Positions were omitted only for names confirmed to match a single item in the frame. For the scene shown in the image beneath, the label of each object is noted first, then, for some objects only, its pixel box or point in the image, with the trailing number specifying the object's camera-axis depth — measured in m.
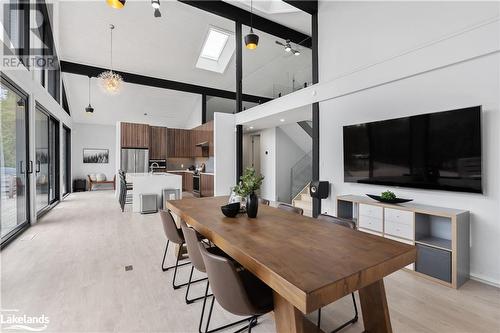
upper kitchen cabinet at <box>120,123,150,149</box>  8.30
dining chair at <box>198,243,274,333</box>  1.25
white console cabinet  2.34
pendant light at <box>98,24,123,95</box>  5.17
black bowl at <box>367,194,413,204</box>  2.89
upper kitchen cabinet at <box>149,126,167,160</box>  8.95
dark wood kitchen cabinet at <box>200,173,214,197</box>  7.02
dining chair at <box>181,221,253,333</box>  1.70
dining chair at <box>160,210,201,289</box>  2.38
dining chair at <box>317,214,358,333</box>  1.79
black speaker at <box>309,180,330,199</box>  4.13
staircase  5.75
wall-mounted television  2.48
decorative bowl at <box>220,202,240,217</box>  2.11
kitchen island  5.74
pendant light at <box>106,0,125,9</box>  2.48
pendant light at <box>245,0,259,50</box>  3.67
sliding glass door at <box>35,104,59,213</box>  5.14
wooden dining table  1.01
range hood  7.99
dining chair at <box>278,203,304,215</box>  2.60
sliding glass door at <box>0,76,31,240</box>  3.37
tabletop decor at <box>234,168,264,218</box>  2.13
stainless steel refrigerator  8.38
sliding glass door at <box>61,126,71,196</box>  8.64
